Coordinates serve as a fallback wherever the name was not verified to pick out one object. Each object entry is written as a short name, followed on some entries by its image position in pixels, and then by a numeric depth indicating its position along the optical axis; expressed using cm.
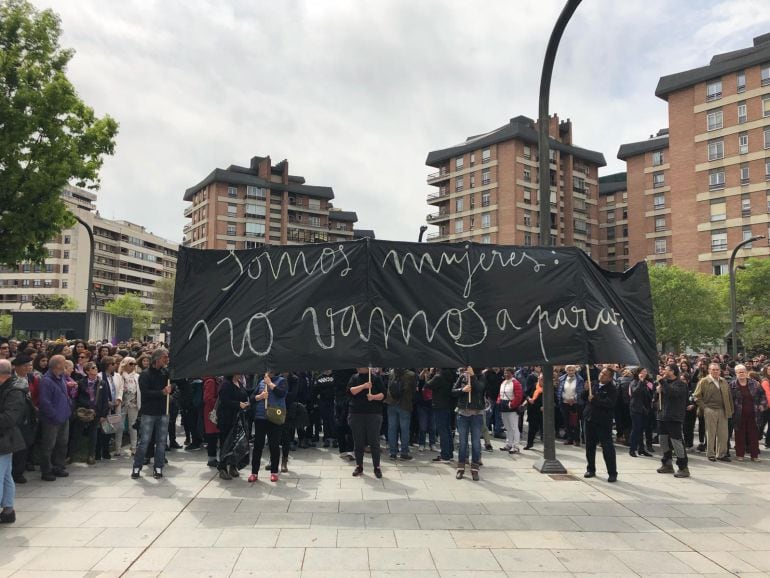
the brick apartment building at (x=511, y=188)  6488
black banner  754
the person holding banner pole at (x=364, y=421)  867
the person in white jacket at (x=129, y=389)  1012
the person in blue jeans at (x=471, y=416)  870
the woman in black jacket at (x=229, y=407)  845
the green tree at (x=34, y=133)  1523
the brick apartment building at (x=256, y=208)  7856
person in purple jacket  826
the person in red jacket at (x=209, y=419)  929
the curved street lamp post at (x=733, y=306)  2125
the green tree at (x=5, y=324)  7056
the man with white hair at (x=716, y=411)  1080
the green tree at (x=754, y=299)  3816
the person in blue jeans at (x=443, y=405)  992
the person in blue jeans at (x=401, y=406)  1023
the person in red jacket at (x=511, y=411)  1103
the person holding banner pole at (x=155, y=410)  852
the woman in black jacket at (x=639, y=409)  1085
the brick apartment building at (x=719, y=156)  4966
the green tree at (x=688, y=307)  4341
